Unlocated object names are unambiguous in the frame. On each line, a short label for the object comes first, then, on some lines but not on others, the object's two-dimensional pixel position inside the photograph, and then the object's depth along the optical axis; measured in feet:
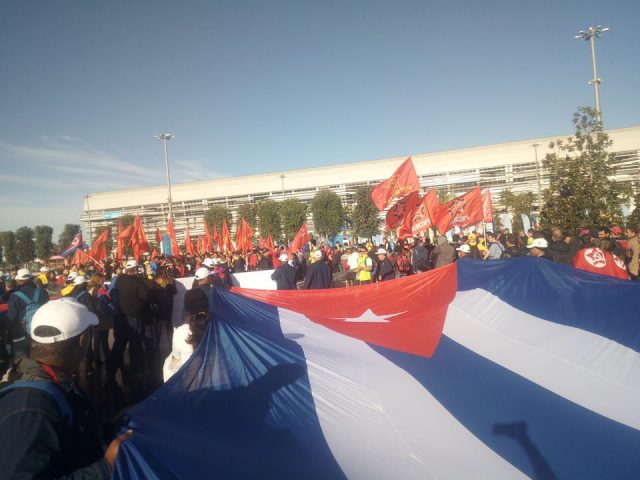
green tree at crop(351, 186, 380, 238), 183.32
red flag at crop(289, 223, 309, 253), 64.26
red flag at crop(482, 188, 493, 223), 65.49
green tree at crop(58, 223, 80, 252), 303.56
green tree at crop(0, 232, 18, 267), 251.39
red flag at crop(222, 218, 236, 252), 89.20
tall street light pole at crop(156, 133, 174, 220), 122.62
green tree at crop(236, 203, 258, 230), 216.33
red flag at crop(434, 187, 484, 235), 54.09
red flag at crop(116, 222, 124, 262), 64.64
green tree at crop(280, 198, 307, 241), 196.13
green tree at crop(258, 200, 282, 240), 204.74
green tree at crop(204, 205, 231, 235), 223.30
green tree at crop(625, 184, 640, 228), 54.19
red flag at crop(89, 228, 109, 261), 55.16
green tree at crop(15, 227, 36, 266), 263.49
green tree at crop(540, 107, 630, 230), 46.34
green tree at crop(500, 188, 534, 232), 141.38
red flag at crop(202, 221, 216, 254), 87.86
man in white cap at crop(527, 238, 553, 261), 25.41
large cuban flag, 7.52
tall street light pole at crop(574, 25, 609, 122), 73.26
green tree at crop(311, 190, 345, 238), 198.39
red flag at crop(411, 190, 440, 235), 43.14
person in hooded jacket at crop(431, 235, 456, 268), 37.76
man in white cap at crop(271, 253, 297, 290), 34.06
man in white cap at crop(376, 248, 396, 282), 38.63
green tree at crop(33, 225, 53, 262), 278.46
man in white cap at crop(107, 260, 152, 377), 24.70
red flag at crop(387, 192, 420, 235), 42.50
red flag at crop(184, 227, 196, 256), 84.26
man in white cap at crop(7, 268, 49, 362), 23.09
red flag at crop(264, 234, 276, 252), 73.74
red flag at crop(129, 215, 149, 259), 59.32
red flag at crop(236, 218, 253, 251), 85.56
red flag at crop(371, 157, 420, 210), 39.73
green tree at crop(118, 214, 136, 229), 250.37
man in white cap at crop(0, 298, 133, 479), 4.93
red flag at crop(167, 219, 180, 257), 79.10
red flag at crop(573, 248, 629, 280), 20.94
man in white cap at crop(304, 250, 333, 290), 33.27
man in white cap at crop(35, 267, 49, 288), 32.60
